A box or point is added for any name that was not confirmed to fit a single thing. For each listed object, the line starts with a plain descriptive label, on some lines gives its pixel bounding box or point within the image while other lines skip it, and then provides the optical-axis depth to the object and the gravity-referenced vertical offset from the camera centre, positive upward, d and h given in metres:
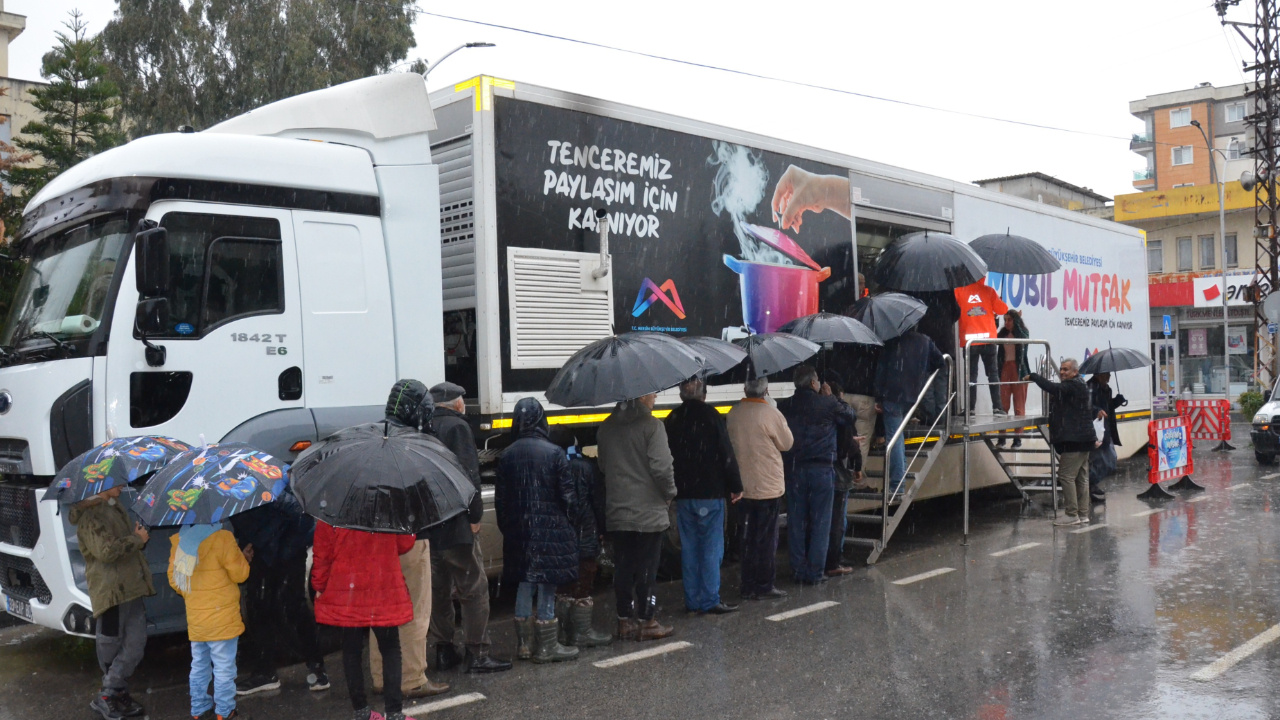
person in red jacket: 5.03 -1.18
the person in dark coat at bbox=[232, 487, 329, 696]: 5.91 -1.42
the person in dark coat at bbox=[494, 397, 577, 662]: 6.35 -1.09
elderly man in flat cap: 6.06 -1.29
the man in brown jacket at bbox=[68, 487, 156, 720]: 5.41 -1.17
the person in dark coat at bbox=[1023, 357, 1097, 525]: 11.02 -1.08
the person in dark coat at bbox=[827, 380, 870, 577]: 8.59 -1.23
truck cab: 5.77 +0.36
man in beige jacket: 7.88 -1.00
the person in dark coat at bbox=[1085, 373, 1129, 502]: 12.91 -1.32
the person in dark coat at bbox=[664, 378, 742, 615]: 7.45 -1.03
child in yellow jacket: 5.22 -1.20
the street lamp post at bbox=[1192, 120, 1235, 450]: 33.09 +3.05
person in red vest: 11.61 +0.13
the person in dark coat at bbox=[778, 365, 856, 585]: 8.34 -1.03
